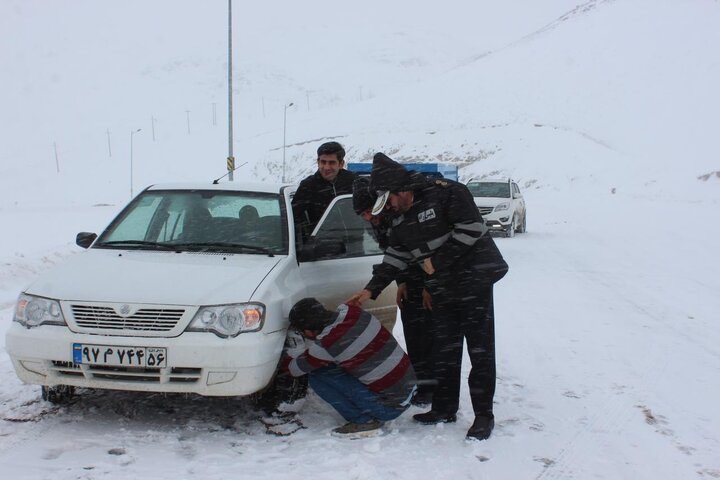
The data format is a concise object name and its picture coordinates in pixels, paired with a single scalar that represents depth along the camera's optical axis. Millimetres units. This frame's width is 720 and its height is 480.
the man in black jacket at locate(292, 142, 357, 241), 5875
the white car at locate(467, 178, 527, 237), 18453
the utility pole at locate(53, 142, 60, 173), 88862
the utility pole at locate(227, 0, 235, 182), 24319
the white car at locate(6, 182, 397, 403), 4070
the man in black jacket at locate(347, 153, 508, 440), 4365
